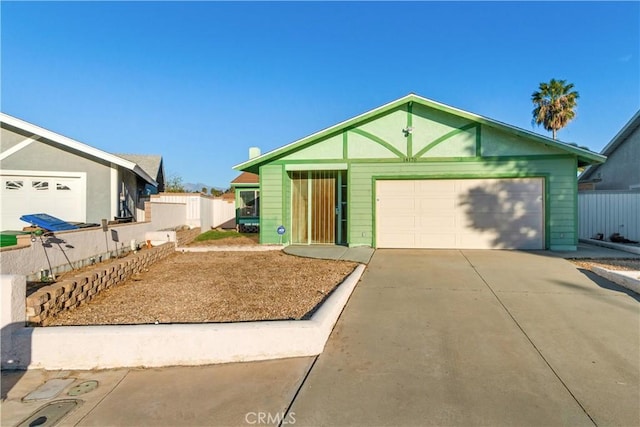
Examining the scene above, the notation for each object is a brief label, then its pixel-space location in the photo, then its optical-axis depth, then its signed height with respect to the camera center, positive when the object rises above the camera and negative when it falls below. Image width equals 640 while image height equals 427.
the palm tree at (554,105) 25.28 +7.91
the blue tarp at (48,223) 7.29 -0.23
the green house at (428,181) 10.74 +1.07
